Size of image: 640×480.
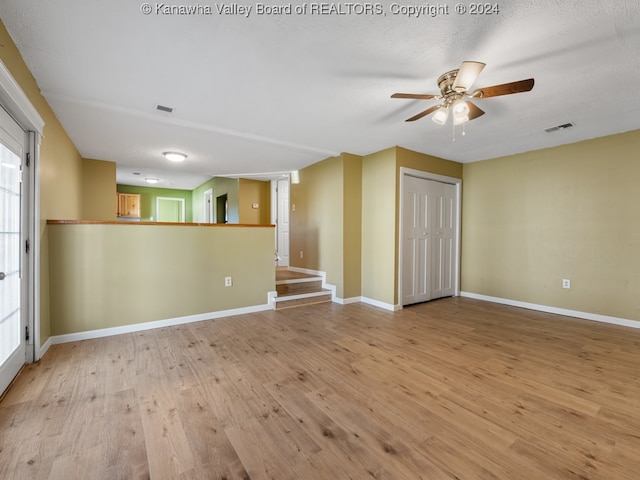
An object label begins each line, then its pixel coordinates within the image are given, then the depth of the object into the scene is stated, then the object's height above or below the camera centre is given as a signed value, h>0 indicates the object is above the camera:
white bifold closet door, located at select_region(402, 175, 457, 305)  4.29 -0.03
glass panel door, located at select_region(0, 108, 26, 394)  1.94 -0.13
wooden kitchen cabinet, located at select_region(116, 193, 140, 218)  7.21 +0.81
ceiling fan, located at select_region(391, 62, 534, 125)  1.83 +1.08
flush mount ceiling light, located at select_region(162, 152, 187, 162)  4.42 +1.27
